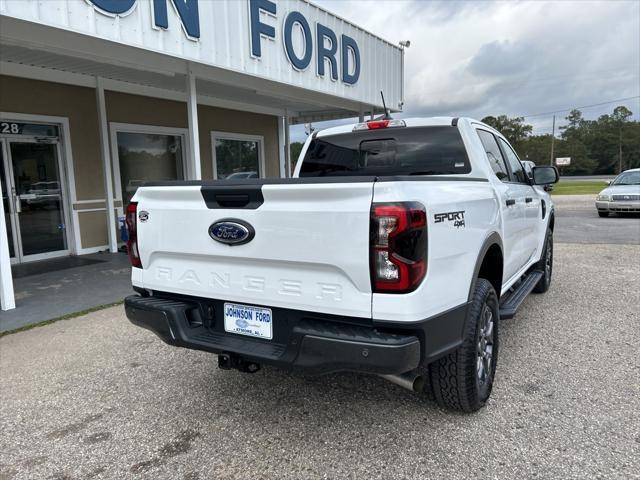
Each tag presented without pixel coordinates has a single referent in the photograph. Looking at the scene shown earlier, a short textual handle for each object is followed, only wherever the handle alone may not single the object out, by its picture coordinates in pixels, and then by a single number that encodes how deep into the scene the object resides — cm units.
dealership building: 593
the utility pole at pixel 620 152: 8450
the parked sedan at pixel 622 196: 1388
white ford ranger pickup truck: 228
